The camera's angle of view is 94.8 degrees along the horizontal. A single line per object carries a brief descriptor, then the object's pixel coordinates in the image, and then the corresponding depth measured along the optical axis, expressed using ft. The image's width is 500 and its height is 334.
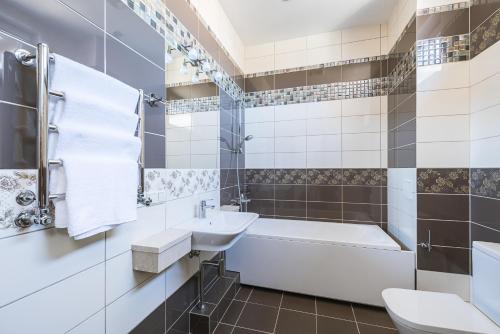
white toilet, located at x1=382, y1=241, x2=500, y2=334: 3.85
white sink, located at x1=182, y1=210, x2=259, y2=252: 4.64
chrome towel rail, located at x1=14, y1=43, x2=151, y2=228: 2.32
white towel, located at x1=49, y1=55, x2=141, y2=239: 2.52
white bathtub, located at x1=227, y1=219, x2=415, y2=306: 6.28
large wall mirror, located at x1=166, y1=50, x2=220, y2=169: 5.08
